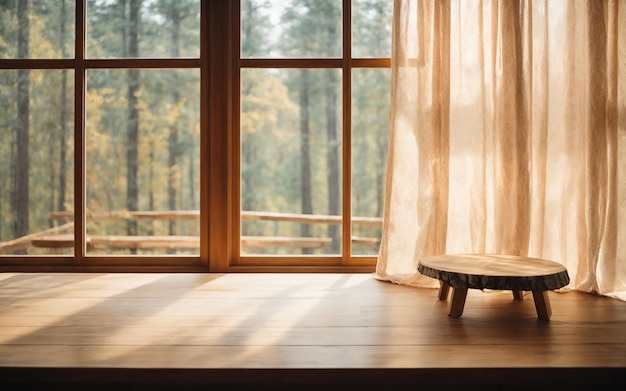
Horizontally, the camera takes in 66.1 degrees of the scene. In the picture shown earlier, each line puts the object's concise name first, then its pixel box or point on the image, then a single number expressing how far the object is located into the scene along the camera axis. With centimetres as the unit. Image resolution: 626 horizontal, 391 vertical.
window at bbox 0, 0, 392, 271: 286
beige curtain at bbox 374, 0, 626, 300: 235
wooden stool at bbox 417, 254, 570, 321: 179
